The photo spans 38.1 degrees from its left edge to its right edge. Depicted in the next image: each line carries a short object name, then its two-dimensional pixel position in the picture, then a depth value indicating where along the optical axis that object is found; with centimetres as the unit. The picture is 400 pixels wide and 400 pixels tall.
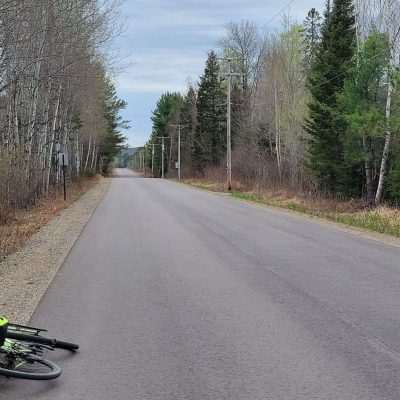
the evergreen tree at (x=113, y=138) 8688
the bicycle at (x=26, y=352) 440
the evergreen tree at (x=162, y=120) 11104
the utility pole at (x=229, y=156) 3942
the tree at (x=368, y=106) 2266
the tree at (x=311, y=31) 5216
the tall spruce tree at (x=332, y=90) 2903
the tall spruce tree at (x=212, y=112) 7419
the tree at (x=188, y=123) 8594
